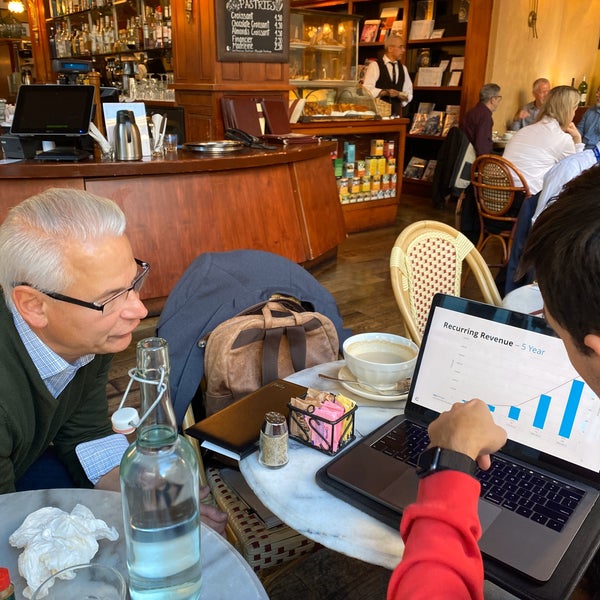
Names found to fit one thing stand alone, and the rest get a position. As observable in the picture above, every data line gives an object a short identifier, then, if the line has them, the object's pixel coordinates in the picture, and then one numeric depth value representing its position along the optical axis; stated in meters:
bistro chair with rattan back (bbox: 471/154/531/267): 4.28
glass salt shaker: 1.06
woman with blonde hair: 4.31
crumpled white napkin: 0.83
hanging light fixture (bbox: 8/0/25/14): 9.80
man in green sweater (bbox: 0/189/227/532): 1.17
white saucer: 1.26
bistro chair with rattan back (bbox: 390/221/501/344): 2.03
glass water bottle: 0.76
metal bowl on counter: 3.87
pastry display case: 5.54
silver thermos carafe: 3.37
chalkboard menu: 4.64
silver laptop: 0.94
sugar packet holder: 1.09
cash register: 3.27
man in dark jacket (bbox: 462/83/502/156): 6.16
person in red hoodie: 0.71
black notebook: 1.11
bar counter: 3.24
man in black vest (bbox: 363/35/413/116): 6.71
